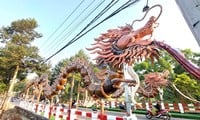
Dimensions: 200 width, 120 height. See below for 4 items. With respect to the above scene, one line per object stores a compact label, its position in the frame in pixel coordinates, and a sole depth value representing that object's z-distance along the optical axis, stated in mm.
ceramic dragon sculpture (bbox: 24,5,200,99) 3959
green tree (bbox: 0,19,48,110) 21562
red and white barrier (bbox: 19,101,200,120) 5006
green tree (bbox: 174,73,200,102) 20425
